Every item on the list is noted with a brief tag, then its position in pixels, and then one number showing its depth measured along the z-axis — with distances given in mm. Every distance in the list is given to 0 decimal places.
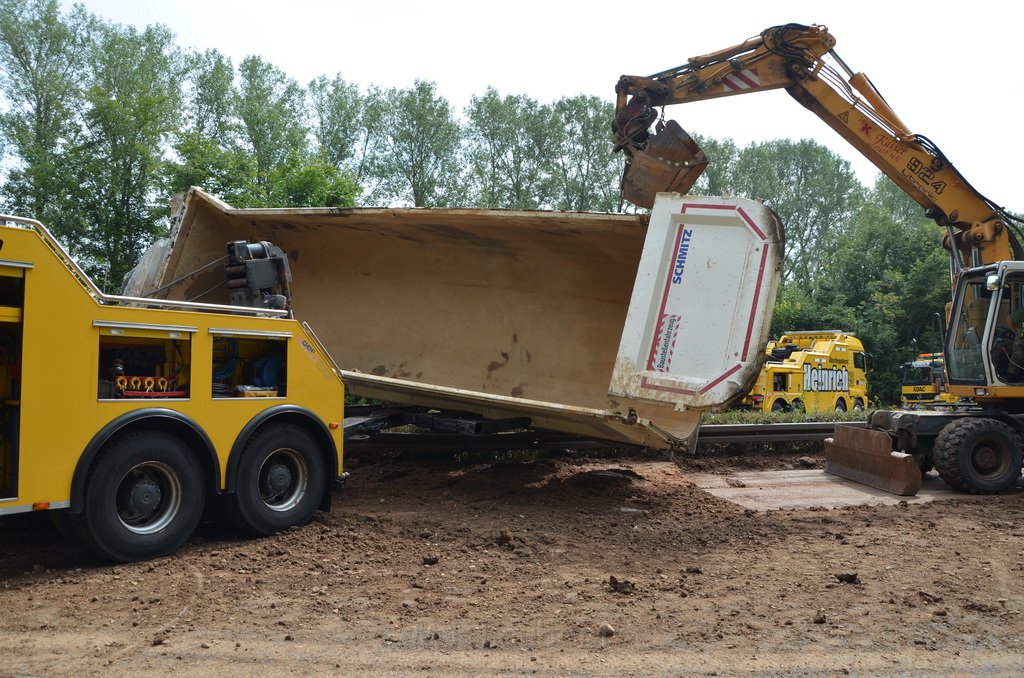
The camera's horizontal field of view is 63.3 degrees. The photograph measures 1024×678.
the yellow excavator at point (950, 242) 8844
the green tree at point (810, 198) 50938
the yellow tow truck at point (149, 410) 4723
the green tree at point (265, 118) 31031
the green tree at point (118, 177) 19891
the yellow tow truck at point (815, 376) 19266
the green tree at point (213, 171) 18469
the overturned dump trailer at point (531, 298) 6570
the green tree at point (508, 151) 38219
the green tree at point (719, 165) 45719
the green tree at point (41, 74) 24281
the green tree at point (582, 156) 40000
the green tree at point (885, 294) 30312
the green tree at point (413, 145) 36156
